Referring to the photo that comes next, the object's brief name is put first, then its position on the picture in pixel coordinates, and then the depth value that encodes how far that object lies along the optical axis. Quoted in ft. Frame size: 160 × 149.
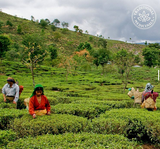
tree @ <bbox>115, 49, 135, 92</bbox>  45.70
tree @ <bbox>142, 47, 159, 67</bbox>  134.41
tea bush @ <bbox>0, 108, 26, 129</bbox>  16.97
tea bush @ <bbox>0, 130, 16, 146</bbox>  11.90
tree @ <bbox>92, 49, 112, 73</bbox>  108.88
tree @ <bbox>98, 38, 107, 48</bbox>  205.90
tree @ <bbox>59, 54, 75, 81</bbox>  79.59
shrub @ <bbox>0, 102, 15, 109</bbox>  21.15
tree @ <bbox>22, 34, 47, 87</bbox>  93.90
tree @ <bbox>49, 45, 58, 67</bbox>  122.28
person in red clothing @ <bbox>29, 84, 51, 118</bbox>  16.19
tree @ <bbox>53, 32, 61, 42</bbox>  198.54
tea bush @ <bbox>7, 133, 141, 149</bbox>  11.46
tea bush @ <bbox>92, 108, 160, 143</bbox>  15.70
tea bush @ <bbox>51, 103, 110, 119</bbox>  20.70
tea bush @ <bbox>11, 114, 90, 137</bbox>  14.10
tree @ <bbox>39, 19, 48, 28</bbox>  225.56
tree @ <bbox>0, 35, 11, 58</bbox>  92.14
